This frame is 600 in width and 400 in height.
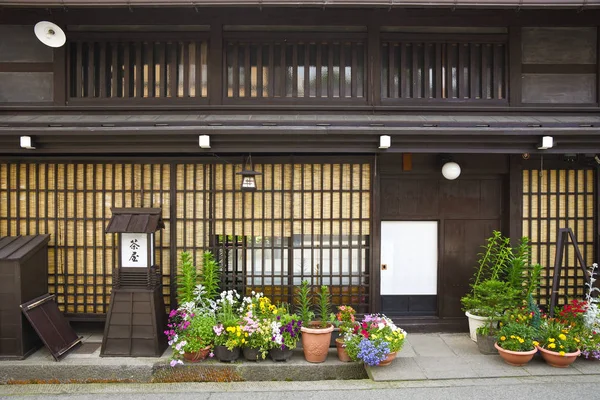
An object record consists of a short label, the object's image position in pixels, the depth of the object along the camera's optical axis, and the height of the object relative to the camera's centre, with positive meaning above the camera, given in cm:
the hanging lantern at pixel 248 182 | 764 +28
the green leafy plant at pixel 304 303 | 718 -180
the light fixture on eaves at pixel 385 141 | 717 +93
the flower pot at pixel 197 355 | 682 -242
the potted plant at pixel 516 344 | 666 -219
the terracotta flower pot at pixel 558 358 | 658 -238
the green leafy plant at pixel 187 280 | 739 -139
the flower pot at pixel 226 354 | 686 -241
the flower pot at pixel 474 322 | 750 -211
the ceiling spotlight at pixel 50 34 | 735 +275
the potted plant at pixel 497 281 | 726 -143
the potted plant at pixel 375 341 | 650 -214
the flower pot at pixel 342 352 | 696 -242
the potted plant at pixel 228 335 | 673 -210
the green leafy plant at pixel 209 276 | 755 -133
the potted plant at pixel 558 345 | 660 -221
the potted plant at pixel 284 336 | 677 -211
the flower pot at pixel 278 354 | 689 -242
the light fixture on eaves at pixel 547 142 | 712 +92
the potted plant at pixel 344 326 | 698 -205
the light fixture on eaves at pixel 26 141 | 719 +92
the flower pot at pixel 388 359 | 670 -245
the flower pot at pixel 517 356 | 662 -237
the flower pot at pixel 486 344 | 713 -236
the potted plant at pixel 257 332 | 675 -203
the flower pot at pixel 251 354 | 688 -242
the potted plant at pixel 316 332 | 689 -207
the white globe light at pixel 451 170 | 781 +51
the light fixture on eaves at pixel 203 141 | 715 +93
